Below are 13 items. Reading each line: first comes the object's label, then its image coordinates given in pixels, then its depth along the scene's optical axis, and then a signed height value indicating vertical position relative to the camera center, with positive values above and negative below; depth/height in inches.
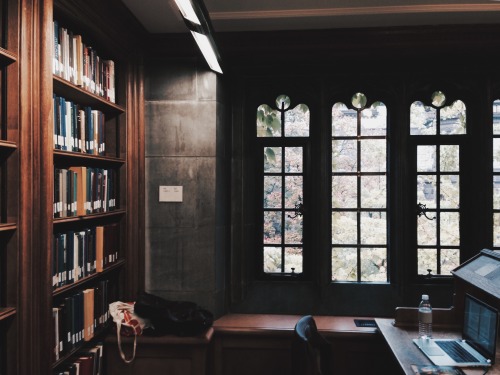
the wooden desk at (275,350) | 131.9 -48.0
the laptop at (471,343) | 92.3 -34.9
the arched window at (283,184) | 155.2 +0.2
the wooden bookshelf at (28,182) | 77.7 +0.4
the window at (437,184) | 150.9 +0.2
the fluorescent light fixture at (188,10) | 88.2 +35.0
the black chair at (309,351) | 86.7 -34.0
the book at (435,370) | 87.7 -36.0
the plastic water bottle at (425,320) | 109.3 -32.3
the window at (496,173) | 148.6 +3.8
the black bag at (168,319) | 121.1 -35.7
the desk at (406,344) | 90.0 -36.4
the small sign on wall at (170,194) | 138.6 -2.9
